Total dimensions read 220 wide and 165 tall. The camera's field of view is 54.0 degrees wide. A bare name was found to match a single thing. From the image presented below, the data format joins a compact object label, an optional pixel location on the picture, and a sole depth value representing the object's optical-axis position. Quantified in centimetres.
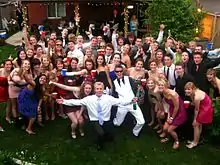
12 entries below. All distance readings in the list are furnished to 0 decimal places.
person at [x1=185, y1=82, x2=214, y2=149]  421
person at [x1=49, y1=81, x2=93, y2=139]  466
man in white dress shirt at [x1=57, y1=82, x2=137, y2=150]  440
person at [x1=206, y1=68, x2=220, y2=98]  463
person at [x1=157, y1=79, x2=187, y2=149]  430
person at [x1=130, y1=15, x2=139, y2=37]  1135
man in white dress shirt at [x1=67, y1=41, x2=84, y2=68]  596
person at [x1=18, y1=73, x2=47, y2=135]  469
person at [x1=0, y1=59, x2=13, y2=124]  495
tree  898
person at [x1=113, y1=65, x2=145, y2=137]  472
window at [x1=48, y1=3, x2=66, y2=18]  1327
